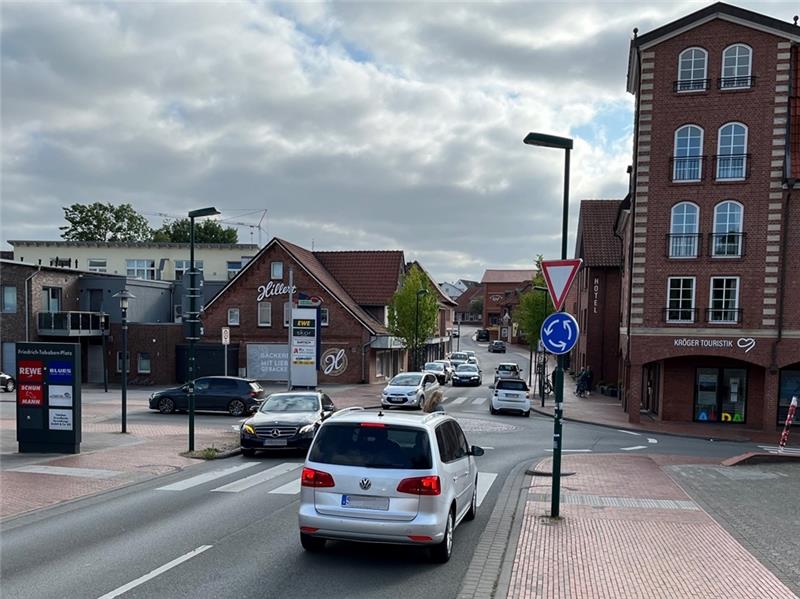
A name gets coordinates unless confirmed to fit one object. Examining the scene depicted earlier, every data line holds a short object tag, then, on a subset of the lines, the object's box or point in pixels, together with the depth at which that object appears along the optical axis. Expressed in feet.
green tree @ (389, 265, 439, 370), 149.66
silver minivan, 25.57
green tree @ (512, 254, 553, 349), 161.89
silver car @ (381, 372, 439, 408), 95.09
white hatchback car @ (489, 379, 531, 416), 95.55
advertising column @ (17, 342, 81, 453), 51.72
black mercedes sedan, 54.13
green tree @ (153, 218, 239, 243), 298.35
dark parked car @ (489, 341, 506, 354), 285.23
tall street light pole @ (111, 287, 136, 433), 63.05
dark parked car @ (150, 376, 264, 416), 83.97
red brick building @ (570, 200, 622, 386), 140.56
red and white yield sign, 33.85
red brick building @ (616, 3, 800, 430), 89.10
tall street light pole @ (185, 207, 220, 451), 55.68
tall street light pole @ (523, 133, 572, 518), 33.22
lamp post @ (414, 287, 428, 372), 140.75
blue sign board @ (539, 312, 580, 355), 33.32
